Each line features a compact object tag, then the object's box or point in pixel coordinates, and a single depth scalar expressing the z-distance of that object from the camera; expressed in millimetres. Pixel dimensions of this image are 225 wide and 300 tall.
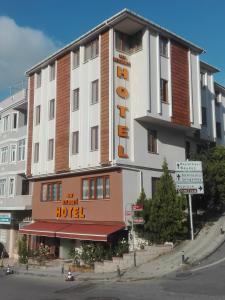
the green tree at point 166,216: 24469
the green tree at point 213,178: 27938
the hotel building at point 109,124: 27156
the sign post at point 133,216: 24528
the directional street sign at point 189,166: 25688
